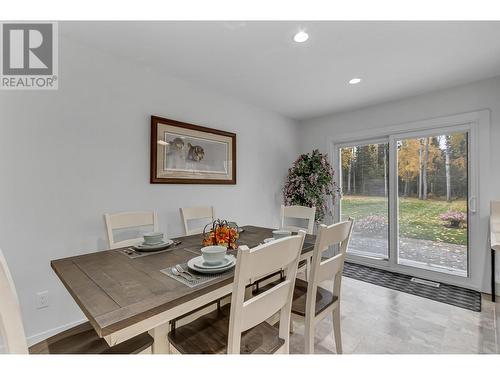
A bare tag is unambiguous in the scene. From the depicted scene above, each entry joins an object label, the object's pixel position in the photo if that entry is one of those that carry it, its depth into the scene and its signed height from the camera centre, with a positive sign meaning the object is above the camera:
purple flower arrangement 3.48 +0.08
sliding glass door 2.84 -0.14
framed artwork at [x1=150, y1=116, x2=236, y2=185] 2.38 +0.40
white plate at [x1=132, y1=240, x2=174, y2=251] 1.51 -0.39
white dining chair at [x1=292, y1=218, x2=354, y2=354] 1.31 -0.64
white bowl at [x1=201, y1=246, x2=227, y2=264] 1.19 -0.34
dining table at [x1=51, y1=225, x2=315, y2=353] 0.80 -0.43
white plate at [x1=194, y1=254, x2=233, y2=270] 1.18 -0.40
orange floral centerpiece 1.55 -0.33
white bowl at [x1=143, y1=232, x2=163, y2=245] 1.58 -0.34
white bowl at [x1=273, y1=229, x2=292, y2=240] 1.74 -0.34
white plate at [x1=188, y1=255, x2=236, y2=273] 1.14 -0.40
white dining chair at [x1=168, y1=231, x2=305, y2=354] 0.86 -0.55
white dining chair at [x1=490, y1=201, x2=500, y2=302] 2.36 -0.39
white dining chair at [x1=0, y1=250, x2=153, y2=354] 0.73 -0.70
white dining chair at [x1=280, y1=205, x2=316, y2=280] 2.38 -0.28
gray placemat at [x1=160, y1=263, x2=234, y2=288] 1.05 -0.43
